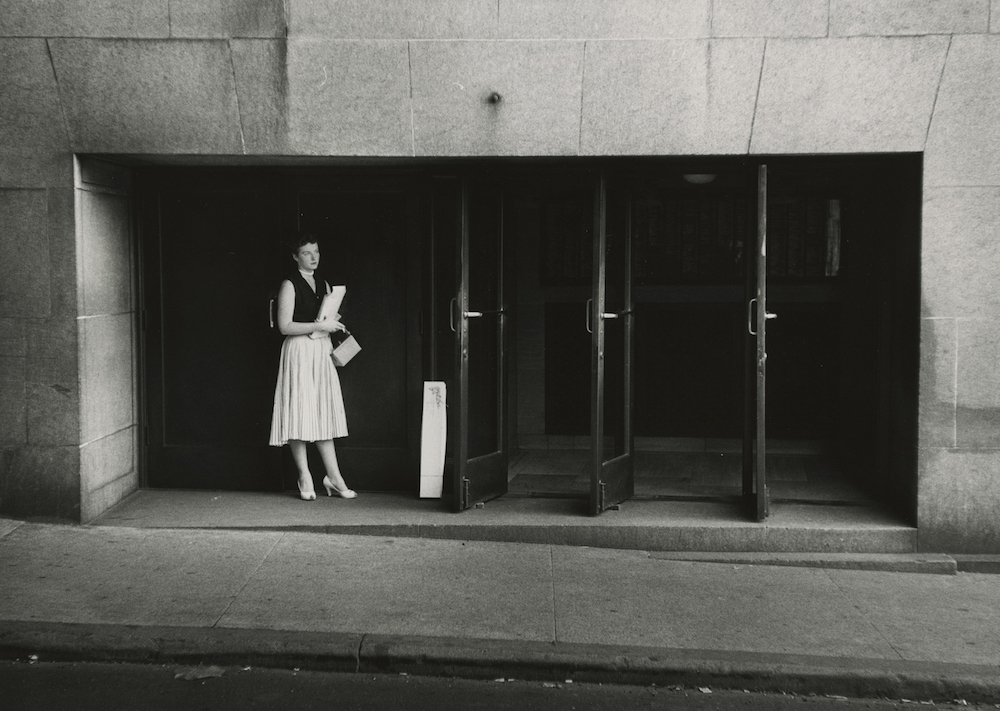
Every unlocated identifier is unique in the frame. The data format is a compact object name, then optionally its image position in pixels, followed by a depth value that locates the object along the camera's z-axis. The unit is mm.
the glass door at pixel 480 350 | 7547
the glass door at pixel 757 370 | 7312
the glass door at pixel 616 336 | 7473
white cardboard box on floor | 8008
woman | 7828
